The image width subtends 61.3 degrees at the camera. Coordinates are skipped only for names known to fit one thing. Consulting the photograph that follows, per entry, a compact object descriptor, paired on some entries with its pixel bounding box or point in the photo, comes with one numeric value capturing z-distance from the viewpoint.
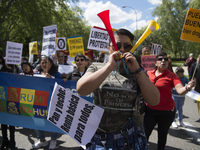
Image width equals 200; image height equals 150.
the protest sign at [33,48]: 8.40
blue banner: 3.35
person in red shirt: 2.81
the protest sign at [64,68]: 5.65
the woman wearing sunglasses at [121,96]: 1.38
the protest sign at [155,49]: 7.45
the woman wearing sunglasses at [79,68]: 4.10
